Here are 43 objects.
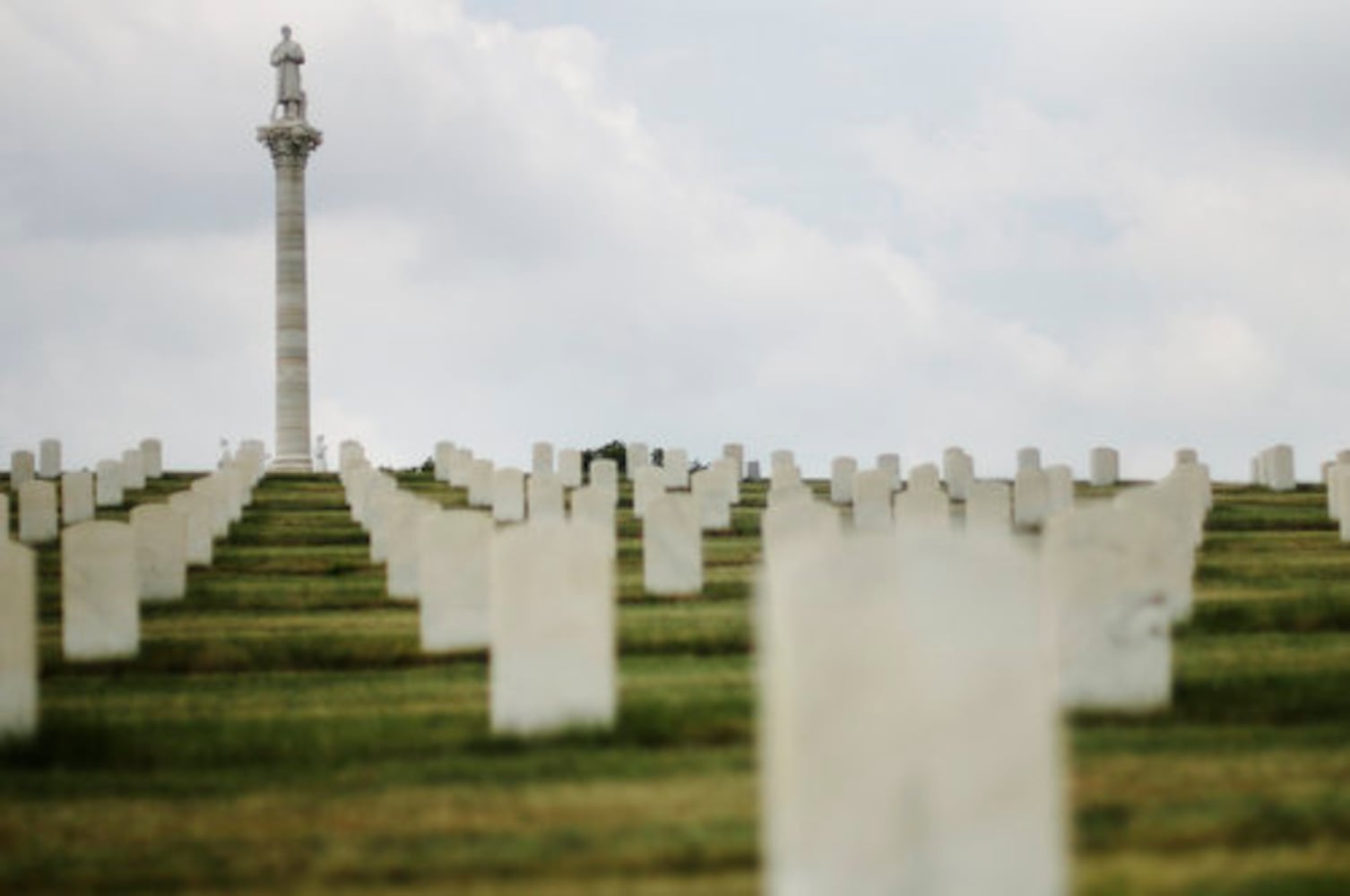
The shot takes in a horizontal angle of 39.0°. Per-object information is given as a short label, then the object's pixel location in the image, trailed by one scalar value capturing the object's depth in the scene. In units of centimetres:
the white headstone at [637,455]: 4338
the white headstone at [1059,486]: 2873
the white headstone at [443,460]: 4291
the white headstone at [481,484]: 3450
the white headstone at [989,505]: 2323
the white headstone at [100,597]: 1700
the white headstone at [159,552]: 2158
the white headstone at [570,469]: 3794
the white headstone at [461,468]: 3938
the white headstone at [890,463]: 3847
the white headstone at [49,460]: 4267
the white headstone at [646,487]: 3048
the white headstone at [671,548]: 2066
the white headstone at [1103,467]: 3769
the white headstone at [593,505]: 2416
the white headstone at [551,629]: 1214
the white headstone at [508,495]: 3052
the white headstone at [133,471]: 3944
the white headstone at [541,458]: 3978
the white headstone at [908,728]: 695
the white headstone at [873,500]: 2669
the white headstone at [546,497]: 2786
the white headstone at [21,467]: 4059
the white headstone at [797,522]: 1916
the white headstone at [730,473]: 3087
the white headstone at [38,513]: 2856
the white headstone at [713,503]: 2955
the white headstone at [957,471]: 3556
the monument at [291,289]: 5166
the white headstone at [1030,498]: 2827
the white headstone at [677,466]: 3887
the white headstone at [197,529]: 2525
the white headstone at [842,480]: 3547
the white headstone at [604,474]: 3438
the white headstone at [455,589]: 1694
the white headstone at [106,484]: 3569
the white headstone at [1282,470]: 3638
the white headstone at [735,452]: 4381
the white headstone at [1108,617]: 1263
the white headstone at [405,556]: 2133
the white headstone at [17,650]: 1341
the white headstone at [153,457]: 4400
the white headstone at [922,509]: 2258
